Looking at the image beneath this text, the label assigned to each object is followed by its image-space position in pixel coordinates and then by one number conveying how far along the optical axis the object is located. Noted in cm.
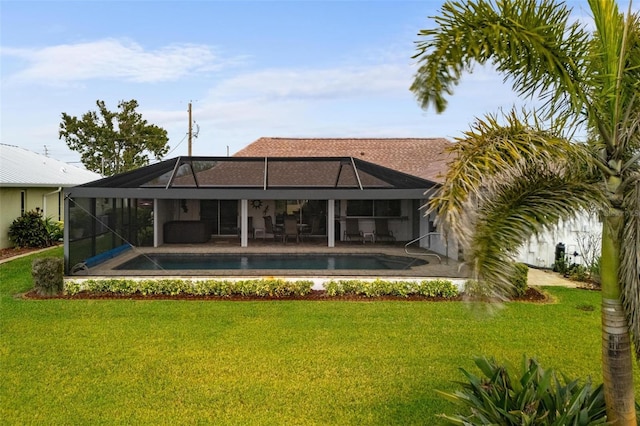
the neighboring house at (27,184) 1825
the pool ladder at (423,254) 1440
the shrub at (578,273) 1314
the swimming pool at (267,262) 1359
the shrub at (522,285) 1061
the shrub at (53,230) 1995
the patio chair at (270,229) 1908
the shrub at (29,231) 1875
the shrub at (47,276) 1062
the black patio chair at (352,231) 1962
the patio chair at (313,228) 2034
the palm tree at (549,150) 344
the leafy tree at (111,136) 4047
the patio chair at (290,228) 1820
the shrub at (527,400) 381
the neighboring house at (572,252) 1337
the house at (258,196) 1355
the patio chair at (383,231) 1972
